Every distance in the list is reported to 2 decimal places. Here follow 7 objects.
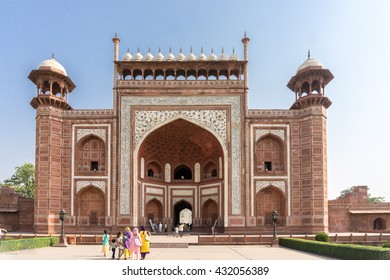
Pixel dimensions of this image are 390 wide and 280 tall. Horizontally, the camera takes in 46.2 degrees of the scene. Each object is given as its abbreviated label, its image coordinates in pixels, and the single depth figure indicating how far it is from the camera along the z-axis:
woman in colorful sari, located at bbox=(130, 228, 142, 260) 11.20
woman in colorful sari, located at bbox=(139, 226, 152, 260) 11.51
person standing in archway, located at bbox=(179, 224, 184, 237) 25.86
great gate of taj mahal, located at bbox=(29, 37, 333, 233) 25.08
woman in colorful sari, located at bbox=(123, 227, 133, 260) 12.16
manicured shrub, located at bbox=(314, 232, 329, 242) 18.02
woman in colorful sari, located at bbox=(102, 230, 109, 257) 14.04
